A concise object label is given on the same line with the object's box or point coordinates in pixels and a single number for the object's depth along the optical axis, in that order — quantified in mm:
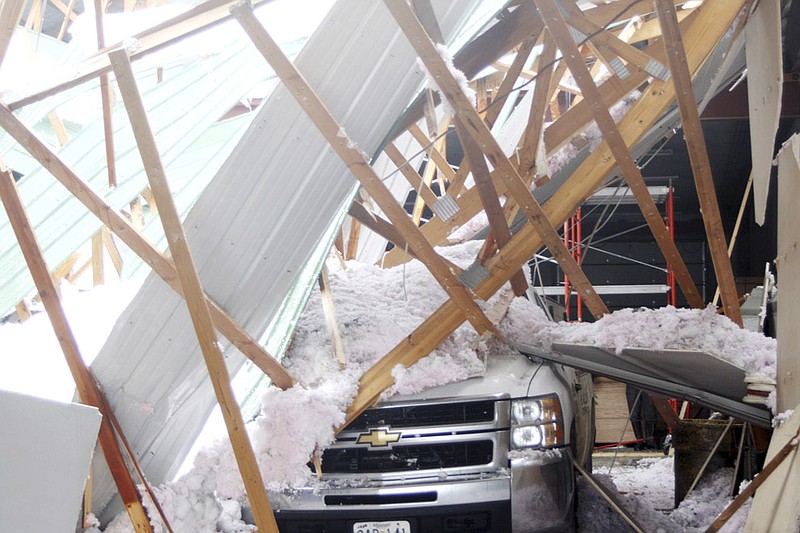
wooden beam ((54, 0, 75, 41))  8359
